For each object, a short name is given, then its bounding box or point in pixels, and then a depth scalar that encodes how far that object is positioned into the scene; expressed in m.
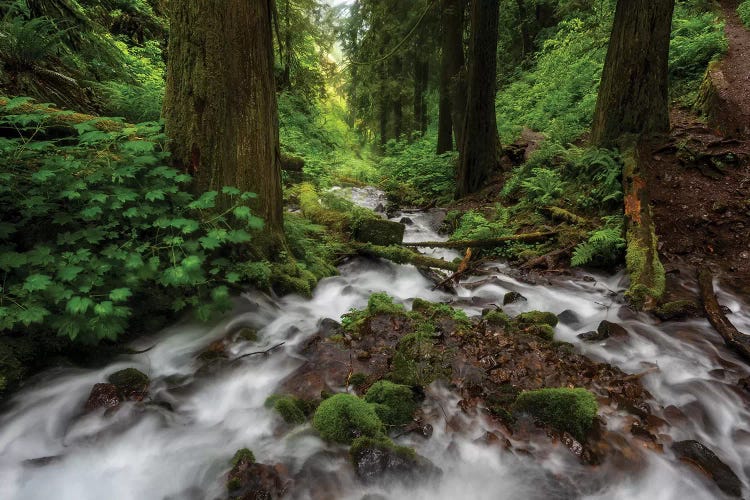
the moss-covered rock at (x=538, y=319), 3.90
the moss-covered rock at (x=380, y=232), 6.02
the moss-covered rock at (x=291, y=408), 2.74
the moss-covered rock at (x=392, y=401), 2.66
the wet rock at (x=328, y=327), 3.83
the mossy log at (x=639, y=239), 4.22
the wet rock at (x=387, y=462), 2.34
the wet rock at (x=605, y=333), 3.70
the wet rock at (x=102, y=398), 2.80
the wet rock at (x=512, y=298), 4.54
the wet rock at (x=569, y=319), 4.09
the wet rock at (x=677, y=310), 3.91
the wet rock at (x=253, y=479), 2.23
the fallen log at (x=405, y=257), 5.41
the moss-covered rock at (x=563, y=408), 2.59
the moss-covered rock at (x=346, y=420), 2.53
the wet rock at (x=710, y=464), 2.27
